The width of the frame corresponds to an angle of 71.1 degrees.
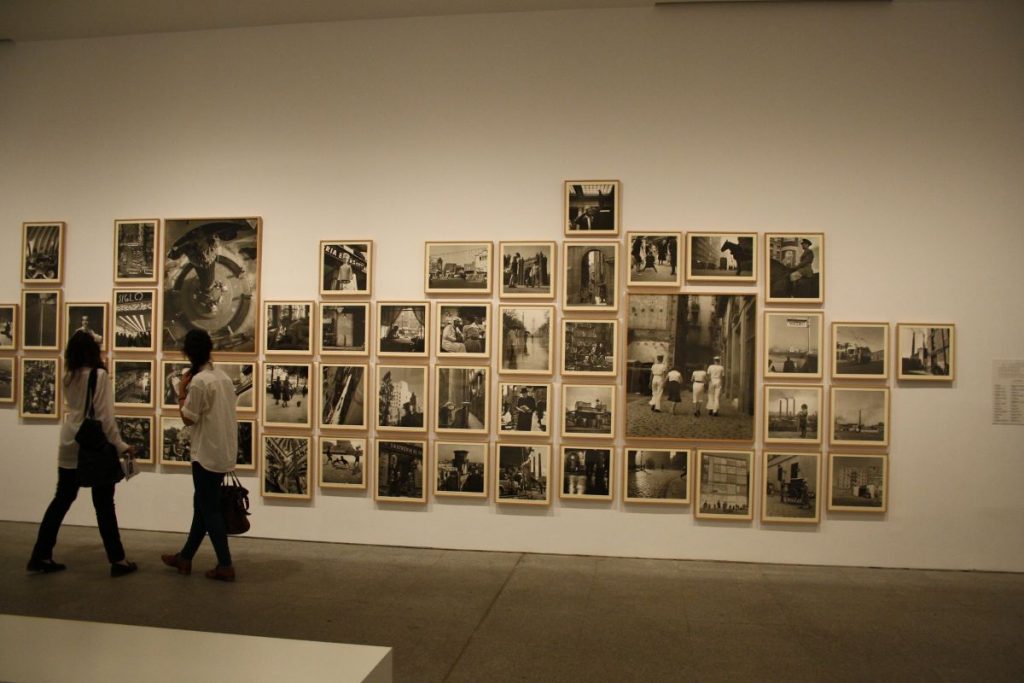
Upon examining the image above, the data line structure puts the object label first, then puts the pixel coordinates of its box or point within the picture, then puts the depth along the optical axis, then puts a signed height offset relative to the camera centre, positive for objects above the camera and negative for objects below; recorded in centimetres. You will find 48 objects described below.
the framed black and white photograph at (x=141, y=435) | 805 -115
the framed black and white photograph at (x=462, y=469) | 743 -138
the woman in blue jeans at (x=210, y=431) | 620 -85
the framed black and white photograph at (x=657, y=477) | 719 -138
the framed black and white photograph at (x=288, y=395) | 776 -65
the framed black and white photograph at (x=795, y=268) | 709 +72
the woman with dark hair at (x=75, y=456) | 635 -110
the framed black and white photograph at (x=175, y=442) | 800 -121
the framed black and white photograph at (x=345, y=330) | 767 +6
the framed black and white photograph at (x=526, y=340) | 738 -2
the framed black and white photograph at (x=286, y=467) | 772 -143
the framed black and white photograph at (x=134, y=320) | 810 +15
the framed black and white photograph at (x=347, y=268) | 766 +73
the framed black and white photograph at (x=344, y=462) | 764 -135
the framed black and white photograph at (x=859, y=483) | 697 -138
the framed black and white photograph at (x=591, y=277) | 730 +63
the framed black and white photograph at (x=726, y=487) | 712 -147
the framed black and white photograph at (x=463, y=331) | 747 +6
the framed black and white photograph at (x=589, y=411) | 728 -74
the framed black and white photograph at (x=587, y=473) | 725 -137
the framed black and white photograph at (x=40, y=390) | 829 -67
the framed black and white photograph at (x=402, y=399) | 757 -66
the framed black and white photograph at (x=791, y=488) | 705 -145
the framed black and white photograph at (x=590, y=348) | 728 -10
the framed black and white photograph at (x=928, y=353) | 696 -10
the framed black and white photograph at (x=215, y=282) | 788 +58
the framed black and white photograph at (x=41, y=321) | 830 +13
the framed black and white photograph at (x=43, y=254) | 829 +91
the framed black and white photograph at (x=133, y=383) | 812 -57
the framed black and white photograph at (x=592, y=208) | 729 +133
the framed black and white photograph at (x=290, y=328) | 776 +8
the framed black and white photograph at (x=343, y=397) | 766 -66
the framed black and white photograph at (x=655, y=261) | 725 +79
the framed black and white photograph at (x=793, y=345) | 710 -4
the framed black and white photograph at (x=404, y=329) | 757 +8
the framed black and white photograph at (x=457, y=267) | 748 +73
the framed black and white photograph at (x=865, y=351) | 702 -9
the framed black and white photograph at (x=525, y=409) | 737 -73
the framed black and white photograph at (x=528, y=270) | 738 +70
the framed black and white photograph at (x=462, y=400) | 745 -65
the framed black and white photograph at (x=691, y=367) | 715 -27
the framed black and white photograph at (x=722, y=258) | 716 +82
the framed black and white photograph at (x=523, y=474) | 734 -140
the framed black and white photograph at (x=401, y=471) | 753 -142
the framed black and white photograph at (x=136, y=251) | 810 +94
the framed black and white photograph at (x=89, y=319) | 819 +16
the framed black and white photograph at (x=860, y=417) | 700 -73
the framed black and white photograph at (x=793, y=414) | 709 -73
